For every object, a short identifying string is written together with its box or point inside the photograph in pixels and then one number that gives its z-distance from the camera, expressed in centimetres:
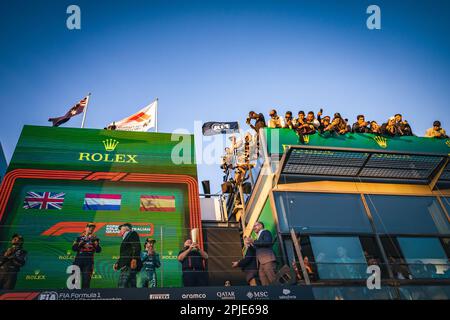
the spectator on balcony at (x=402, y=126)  1116
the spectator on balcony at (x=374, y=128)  1093
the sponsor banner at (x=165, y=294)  555
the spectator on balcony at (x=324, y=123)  1048
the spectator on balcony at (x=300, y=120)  1037
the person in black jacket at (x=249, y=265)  730
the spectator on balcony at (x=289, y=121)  1033
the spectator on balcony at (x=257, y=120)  1064
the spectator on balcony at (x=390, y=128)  1091
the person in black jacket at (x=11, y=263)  678
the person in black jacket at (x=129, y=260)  702
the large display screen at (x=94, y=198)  790
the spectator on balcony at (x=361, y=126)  1092
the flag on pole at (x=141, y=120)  1488
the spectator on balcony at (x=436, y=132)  1140
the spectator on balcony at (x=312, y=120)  1045
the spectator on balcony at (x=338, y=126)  1052
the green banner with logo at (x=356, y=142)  989
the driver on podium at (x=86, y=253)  709
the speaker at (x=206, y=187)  1298
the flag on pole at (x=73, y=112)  1440
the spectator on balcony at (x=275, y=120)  1033
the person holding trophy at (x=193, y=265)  734
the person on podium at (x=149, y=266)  712
